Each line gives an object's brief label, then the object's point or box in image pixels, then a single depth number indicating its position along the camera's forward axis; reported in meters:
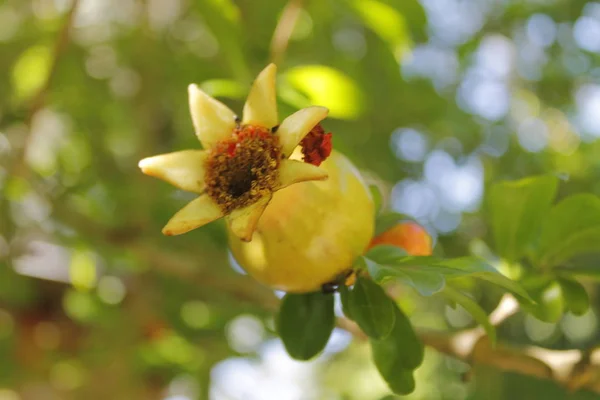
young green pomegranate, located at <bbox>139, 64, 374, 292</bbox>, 0.43
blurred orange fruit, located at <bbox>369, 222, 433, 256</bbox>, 0.49
